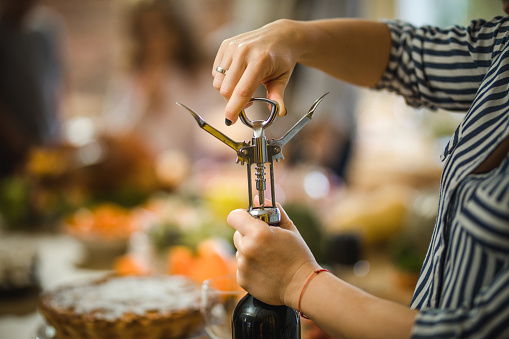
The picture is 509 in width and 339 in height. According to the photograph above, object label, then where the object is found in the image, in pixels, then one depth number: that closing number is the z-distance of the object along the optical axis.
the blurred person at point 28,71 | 3.07
